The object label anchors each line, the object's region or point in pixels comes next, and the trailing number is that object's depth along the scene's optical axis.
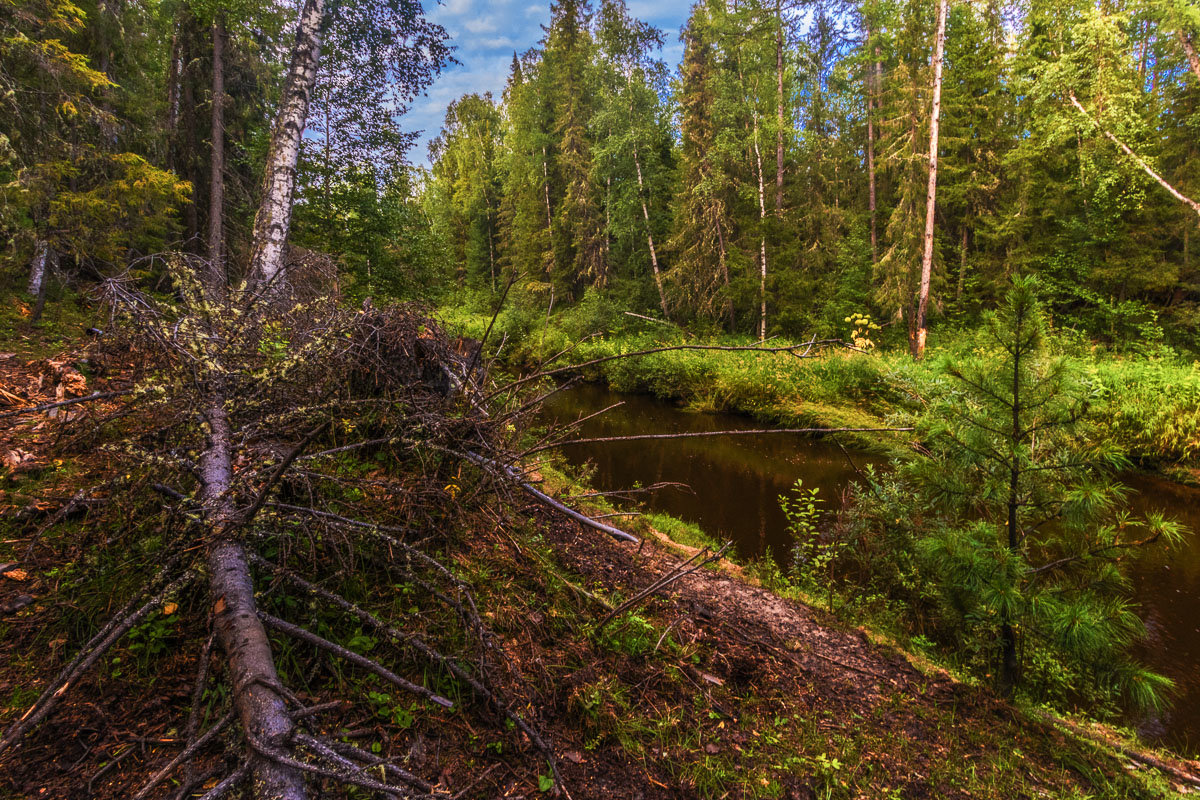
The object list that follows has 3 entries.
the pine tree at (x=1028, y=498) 2.81
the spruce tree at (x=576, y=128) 21.39
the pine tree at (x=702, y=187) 17.59
